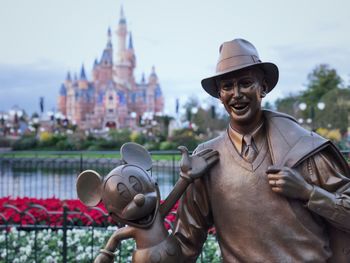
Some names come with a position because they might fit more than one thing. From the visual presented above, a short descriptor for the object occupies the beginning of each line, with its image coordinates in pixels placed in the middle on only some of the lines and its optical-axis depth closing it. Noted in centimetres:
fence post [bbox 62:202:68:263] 423
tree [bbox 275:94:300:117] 4957
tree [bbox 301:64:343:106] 4662
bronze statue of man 179
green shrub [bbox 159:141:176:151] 2480
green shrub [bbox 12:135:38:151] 3161
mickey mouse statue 189
